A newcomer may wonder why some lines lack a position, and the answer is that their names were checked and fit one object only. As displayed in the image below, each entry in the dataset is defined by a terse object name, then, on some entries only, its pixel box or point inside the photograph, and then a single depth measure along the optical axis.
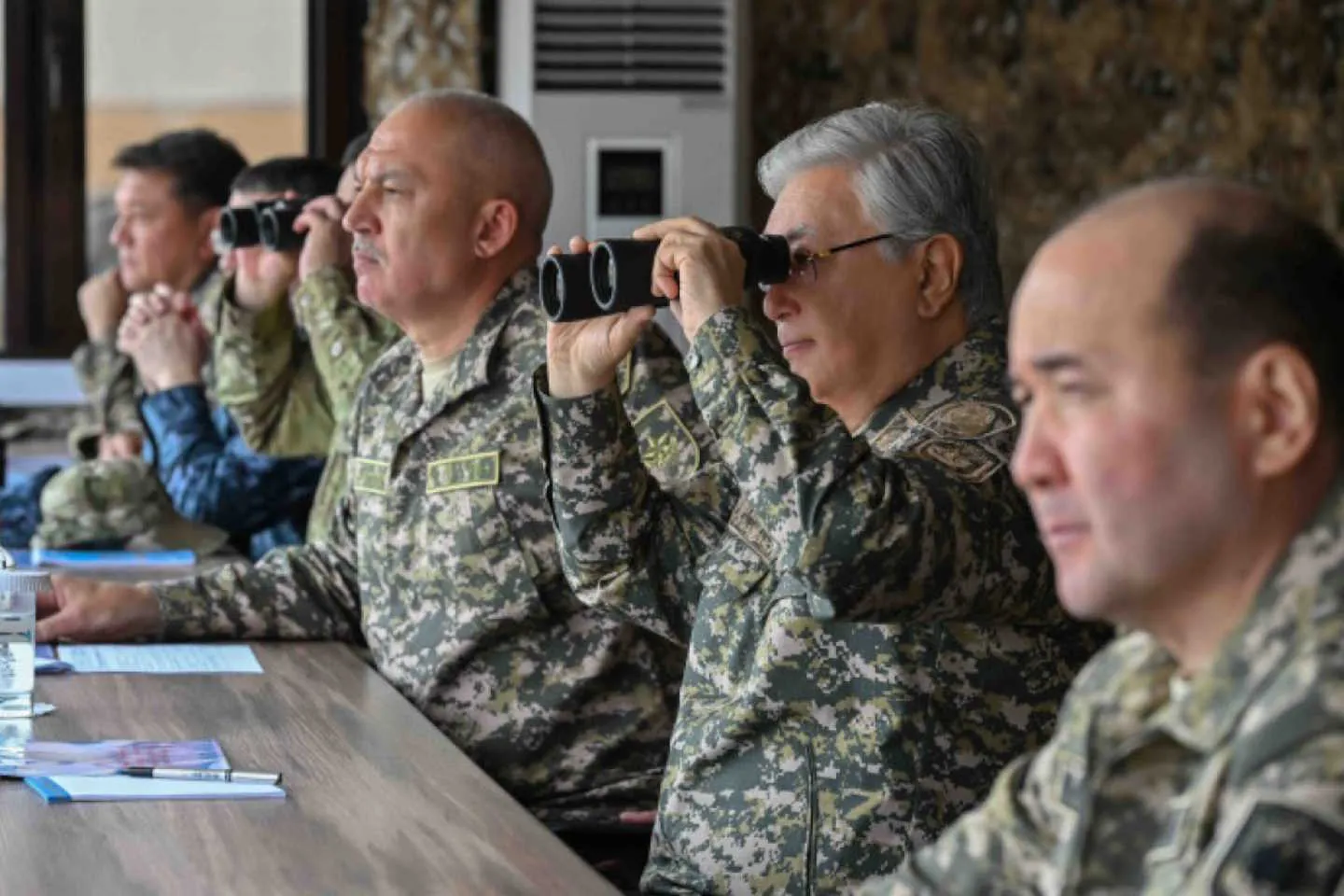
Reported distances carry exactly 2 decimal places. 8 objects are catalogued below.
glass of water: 3.70
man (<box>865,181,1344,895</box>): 2.61
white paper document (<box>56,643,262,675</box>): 3.98
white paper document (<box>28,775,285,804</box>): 3.34
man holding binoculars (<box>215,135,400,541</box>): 4.97
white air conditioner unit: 6.31
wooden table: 3.12
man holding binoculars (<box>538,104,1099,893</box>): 3.26
